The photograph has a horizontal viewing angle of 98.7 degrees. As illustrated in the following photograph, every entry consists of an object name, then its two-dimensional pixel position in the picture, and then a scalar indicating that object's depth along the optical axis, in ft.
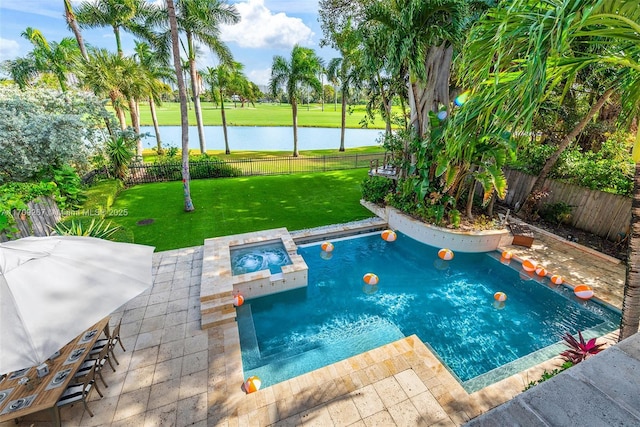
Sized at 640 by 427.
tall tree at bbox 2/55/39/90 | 59.93
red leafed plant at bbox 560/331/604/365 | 16.05
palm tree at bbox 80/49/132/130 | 52.29
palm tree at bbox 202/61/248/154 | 78.43
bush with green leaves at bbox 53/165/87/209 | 35.76
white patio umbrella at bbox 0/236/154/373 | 10.93
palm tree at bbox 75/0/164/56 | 56.75
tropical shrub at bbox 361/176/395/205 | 44.04
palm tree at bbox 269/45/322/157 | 71.05
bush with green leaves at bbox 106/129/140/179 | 48.60
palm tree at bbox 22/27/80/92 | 52.03
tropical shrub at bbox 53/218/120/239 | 27.35
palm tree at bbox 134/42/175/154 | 66.90
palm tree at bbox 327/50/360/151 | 64.03
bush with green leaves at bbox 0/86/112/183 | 31.94
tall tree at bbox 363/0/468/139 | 27.94
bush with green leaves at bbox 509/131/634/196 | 32.81
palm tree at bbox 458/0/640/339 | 9.06
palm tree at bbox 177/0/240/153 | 47.85
